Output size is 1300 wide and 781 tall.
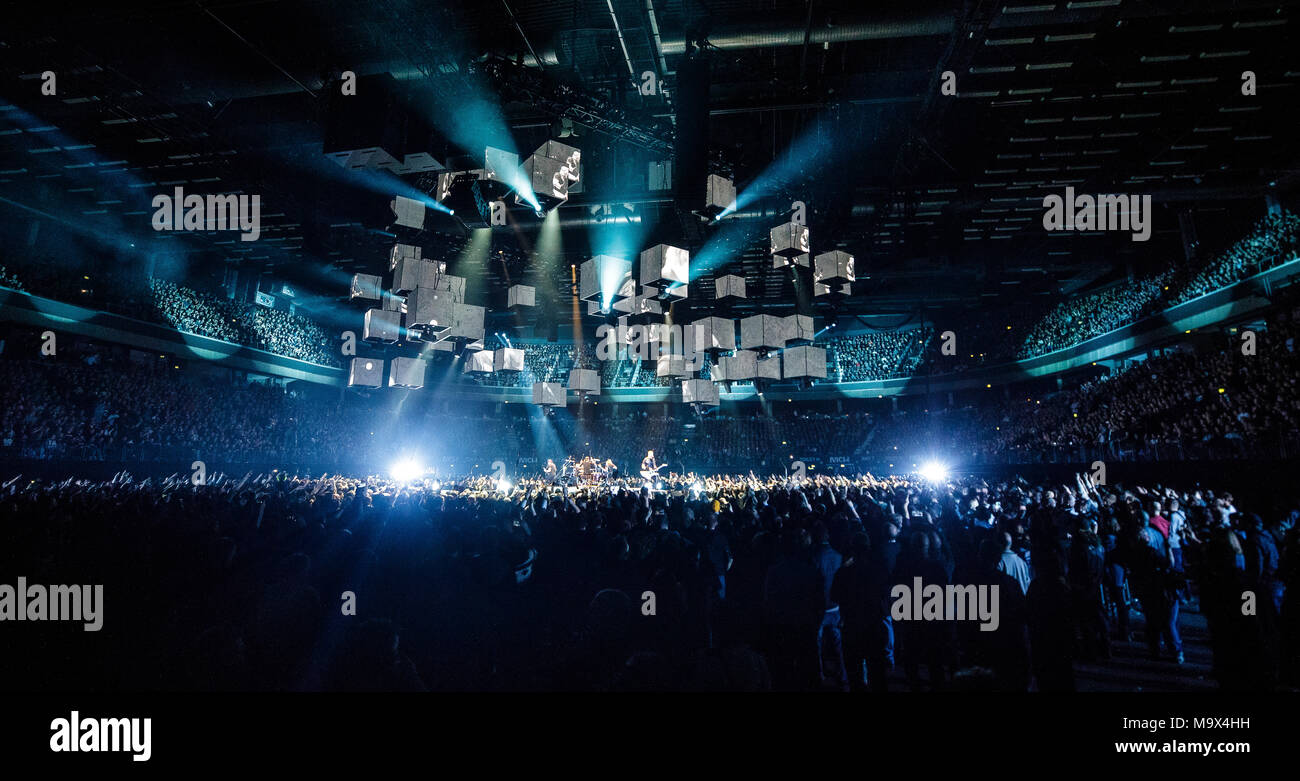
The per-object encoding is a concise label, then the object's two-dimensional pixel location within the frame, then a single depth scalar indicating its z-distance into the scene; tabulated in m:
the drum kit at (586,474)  25.52
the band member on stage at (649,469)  25.68
